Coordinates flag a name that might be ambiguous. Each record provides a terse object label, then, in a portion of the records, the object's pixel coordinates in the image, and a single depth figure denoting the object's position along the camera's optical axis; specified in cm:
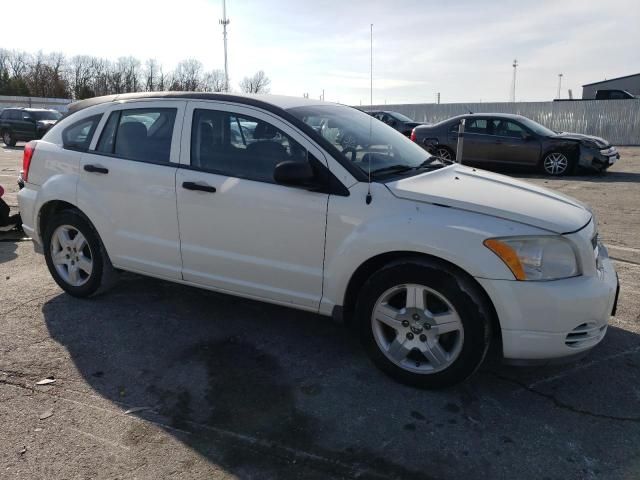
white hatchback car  298
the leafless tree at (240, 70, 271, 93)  6861
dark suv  2338
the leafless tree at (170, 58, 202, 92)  6765
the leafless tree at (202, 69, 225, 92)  7014
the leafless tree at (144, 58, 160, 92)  7804
